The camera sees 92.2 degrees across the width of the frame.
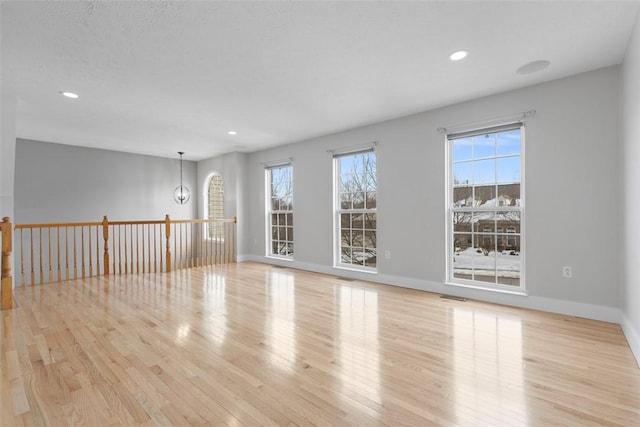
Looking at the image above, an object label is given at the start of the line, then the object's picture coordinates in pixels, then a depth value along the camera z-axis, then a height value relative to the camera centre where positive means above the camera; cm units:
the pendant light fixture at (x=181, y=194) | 777 +50
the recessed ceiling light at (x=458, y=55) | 262 +135
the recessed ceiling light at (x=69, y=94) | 342 +135
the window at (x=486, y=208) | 352 +3
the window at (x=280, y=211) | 627 +3
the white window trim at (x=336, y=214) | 531 -4
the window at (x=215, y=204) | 750 +22
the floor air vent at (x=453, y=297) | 375 -108
